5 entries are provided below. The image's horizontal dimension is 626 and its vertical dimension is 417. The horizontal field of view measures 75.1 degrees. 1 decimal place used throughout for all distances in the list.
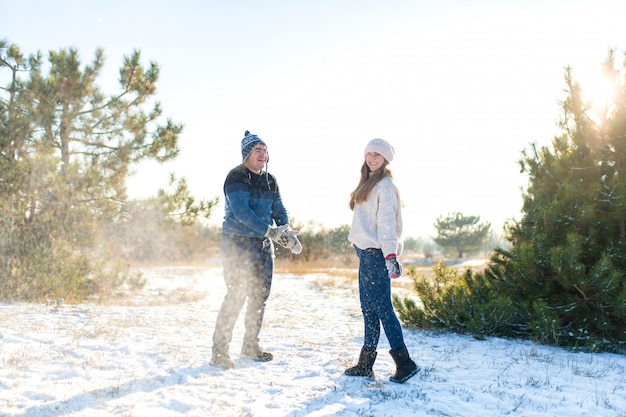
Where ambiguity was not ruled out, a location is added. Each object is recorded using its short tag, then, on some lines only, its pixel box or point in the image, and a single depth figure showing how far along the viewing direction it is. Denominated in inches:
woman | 122.2
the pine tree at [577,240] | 163.9
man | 134.6
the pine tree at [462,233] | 1443.2
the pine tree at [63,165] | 293.0
